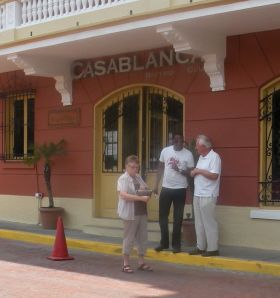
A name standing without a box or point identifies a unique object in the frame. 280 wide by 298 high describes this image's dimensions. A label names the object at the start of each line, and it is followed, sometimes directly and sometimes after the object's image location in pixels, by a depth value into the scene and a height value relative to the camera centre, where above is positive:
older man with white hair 8.91 -0.49
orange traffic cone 9.30 -1.37
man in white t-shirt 9.40 -0.45
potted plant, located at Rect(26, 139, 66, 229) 12.48 -0.19
